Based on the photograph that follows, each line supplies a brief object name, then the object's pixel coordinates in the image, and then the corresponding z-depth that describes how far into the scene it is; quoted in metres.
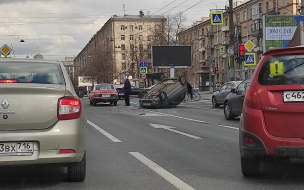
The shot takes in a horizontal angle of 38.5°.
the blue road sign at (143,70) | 44.48
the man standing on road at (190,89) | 32.40
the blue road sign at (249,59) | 26.39
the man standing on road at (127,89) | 26.59
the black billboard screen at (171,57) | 43.59
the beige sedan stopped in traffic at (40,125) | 5.14
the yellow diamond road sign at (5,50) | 25.48
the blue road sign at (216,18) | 26.98
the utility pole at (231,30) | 27.41
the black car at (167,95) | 23.95
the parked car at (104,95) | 28.39
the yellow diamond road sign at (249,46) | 26.65
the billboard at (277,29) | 27.92
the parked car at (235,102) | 15.21
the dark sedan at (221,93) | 23.10
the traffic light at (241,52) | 26.75
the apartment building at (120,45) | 62.94
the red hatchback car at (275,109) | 5.38
